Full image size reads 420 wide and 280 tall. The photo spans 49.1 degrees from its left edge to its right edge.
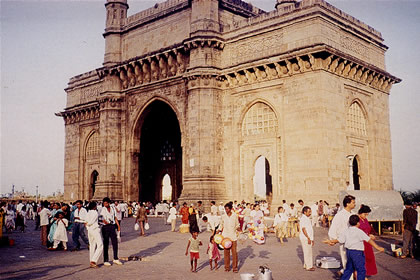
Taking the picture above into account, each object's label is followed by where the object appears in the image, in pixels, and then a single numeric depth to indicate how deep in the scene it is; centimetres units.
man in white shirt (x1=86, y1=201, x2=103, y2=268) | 1206
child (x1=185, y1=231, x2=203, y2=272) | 1138
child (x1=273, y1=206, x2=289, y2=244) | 1752
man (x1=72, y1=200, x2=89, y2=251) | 1583
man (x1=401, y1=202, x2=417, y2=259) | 1340
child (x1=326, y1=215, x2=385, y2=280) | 839
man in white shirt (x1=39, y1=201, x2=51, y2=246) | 1761
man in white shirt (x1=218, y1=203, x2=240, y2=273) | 1149
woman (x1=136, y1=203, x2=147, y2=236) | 2025
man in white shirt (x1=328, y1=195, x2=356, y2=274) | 958
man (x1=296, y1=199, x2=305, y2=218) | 2384
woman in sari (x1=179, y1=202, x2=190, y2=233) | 2167
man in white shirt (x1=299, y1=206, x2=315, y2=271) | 1118
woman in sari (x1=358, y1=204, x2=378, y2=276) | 892
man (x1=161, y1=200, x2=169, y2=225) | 2835
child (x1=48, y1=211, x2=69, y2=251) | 1584
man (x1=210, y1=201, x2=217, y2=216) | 2144
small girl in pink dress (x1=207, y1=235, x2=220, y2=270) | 1168
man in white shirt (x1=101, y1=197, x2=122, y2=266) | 1270
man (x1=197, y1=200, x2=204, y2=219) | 2562
